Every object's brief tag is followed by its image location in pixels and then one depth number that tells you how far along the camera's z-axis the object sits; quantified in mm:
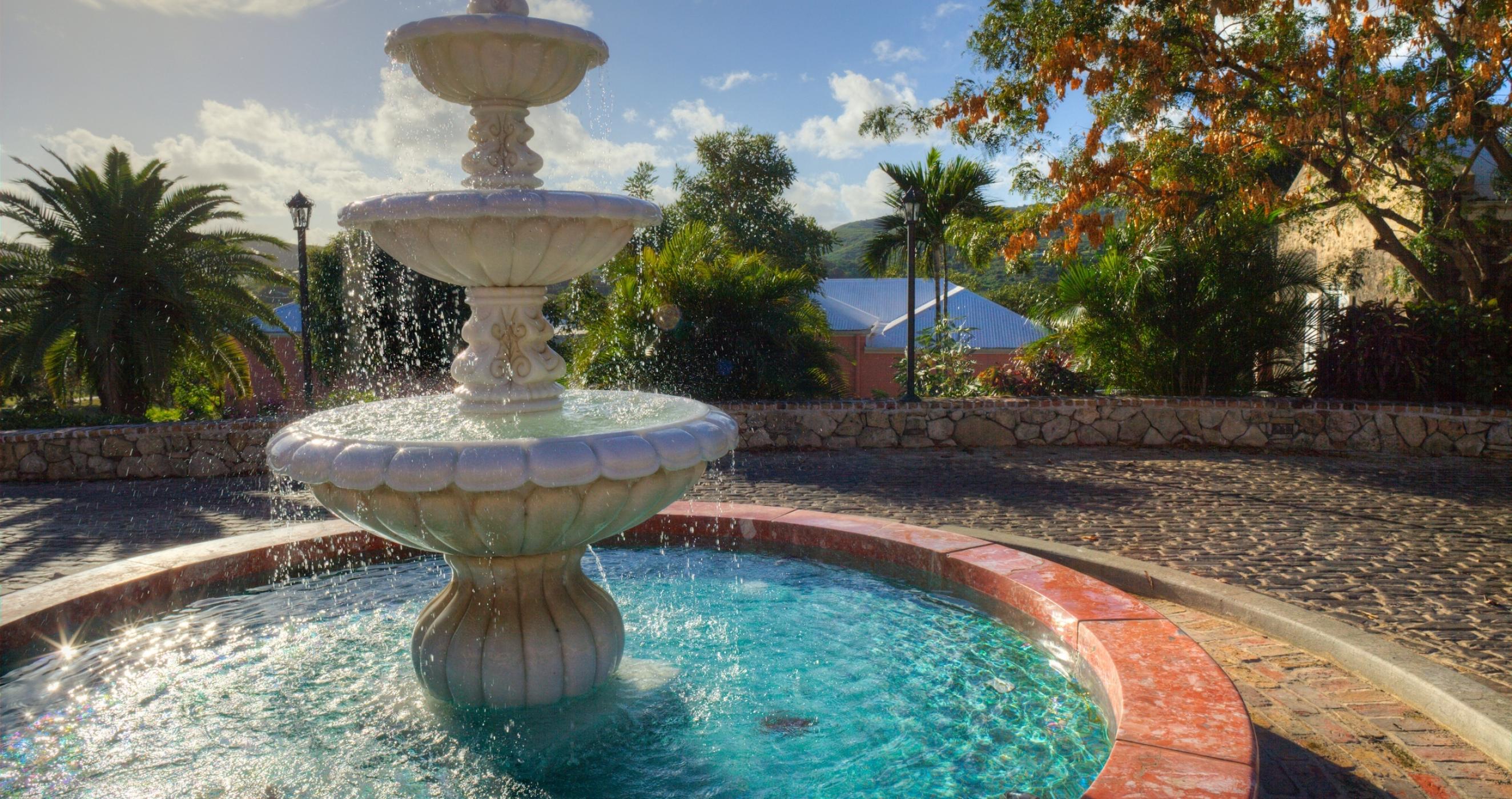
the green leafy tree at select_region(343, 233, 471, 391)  15344
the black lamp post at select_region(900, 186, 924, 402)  11789
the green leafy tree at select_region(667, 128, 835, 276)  25484
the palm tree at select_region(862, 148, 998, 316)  26406
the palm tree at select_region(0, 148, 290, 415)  11367
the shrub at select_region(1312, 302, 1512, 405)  10094
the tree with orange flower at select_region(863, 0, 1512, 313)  9992
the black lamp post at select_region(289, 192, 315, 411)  11734
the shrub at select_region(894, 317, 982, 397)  12477
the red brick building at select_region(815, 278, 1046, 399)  22875
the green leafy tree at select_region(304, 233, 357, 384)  19375
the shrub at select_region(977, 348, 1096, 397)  11570
